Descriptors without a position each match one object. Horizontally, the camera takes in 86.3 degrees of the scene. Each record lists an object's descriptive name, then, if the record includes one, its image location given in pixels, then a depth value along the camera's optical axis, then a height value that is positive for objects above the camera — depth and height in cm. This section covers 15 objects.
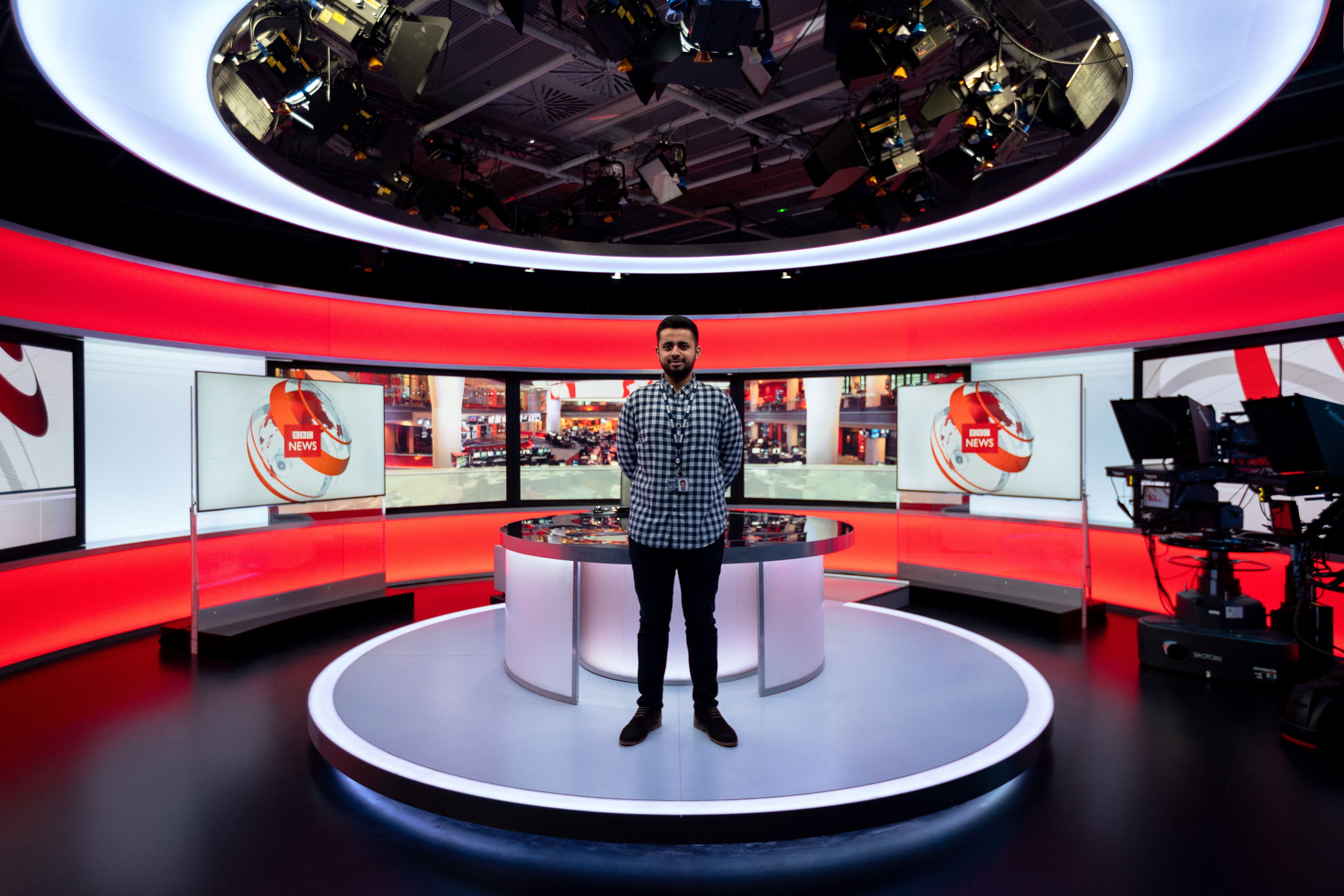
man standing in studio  271 -28
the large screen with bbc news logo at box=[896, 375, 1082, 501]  546 +1
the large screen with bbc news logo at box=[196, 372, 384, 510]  486 +0
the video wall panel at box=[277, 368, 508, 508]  695 +1
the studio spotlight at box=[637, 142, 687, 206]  534 +201
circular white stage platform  231 -118
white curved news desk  321 -79
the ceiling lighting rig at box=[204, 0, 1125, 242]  334 +196
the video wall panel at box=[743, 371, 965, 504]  716 +3
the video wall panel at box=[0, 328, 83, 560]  417 -1
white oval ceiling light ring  257 +150
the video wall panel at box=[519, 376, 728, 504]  750 +5
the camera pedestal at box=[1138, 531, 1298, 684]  382 -108
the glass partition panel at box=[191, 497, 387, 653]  472 -93
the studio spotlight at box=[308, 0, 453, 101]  332 +190
